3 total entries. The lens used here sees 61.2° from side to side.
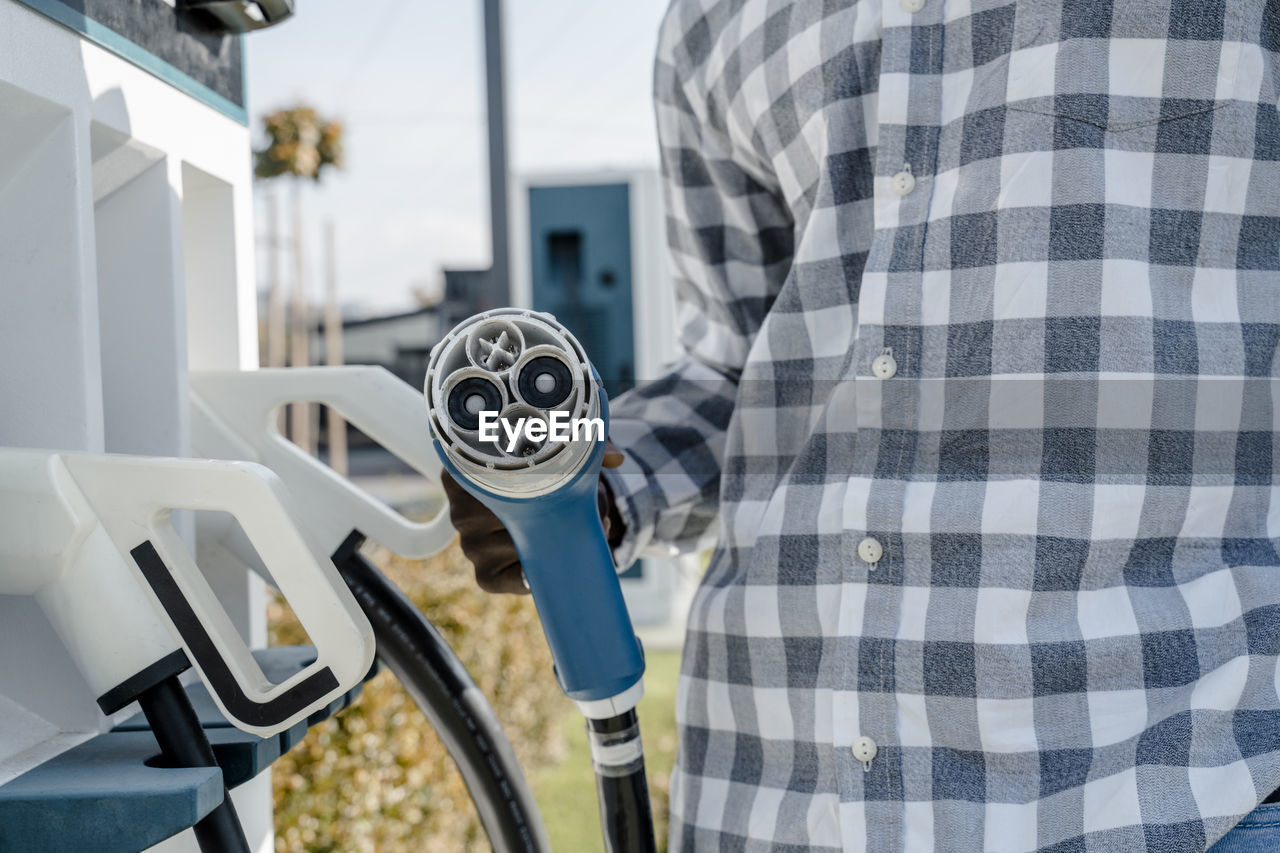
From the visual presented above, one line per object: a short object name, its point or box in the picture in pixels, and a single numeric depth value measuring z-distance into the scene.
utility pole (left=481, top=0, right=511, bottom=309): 2.36
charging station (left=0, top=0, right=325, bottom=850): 0.52
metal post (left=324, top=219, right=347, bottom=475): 4.99
